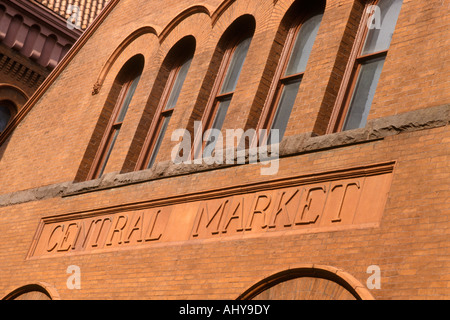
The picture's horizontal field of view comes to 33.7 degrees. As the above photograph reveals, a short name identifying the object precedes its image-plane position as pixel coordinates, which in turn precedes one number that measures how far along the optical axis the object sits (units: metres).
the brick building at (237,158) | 7.66
